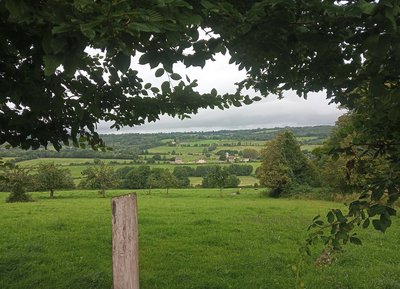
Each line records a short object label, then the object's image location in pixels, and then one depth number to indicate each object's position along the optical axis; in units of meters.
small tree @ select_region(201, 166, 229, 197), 59.71
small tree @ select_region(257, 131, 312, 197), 50.66
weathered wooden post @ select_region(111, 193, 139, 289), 3.02
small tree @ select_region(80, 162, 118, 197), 58.97
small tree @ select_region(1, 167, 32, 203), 39.16
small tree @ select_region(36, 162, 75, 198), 53.19
